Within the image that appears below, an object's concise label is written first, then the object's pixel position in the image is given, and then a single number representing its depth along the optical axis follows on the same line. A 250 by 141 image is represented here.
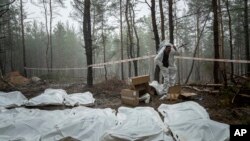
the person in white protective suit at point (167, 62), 8.67
